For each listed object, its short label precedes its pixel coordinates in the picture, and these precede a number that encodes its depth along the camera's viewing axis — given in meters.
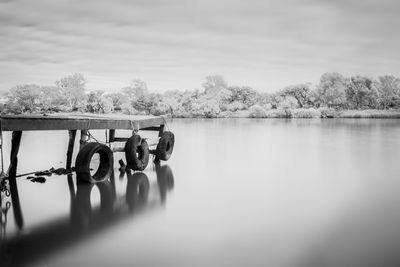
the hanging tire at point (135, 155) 8.78
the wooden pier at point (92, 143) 6.69
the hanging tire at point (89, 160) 7.21
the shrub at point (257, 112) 56.69
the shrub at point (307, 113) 53.38
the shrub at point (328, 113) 53.84
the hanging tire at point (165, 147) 10.55
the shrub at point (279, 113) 55.59
